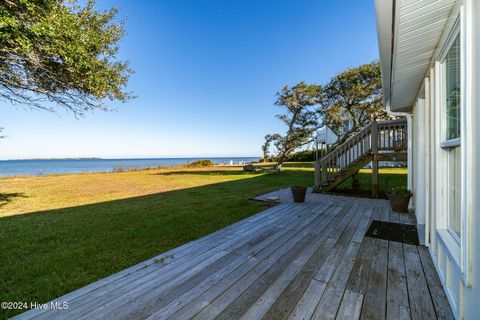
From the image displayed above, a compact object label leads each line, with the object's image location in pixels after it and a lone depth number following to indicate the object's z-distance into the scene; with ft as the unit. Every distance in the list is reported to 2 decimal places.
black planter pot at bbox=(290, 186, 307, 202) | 17.90
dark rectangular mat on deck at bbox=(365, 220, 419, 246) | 10.18
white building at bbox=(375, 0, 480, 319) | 3.99
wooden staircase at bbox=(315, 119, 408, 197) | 20.27
